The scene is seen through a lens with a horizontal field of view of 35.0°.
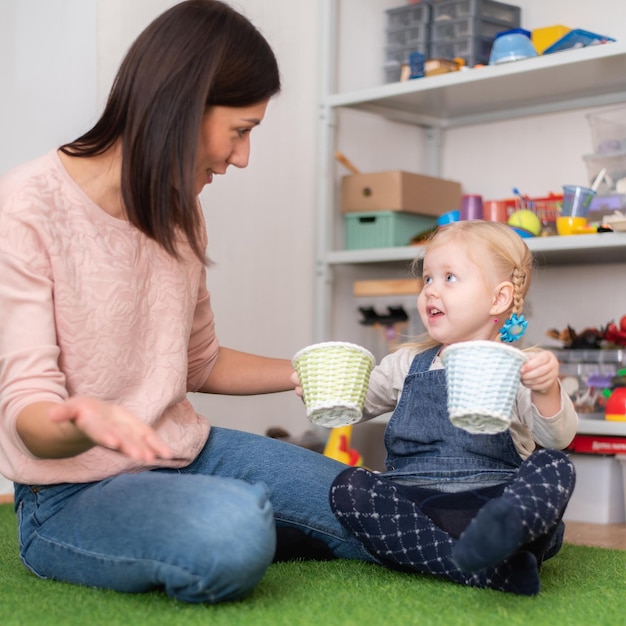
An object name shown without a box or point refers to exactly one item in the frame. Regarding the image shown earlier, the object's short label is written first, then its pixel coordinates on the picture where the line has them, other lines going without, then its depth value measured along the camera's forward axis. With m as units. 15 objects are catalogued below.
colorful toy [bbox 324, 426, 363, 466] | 2.28
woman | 1.11
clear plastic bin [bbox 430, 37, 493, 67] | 2.46
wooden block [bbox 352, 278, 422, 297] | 2.40
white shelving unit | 2.26
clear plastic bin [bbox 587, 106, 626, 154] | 2.22
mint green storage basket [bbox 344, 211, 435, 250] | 2.50
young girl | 1.16
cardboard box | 2.48
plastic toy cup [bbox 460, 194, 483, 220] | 2.40
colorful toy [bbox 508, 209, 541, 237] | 2.25
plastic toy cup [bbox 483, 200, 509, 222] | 2.38
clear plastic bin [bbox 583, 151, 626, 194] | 2.19
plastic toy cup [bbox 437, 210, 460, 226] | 2.06
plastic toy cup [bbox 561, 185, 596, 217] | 2.21
